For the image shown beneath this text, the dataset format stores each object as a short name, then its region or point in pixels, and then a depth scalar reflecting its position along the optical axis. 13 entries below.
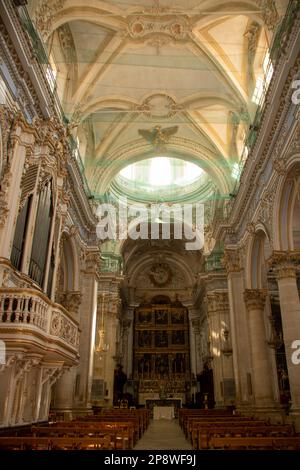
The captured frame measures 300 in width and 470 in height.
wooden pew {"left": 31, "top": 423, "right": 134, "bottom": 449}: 7.22
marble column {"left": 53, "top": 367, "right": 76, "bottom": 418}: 15.12
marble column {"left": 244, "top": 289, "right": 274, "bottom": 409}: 15.43
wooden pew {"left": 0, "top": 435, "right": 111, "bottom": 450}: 6.03
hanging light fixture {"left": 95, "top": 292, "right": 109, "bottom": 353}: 24.72
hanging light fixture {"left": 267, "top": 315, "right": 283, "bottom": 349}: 18.42
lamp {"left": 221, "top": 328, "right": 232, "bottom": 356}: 22.77
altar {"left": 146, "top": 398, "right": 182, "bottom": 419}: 31.41
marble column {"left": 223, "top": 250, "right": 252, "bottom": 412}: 17.27
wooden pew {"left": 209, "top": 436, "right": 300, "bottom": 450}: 6.32
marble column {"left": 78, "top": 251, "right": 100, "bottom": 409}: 17.09
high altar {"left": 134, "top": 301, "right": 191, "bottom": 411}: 32.56
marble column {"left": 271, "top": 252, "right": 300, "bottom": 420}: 11.34
